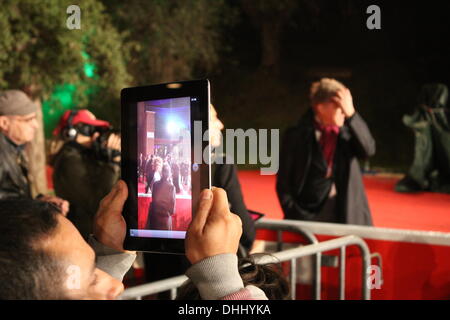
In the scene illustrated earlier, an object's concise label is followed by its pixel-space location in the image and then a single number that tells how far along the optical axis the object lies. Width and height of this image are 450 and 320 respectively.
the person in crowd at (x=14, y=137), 3.41
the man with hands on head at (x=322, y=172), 4.29
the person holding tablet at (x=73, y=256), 0.87
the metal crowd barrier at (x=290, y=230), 3.45
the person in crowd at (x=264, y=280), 1.50
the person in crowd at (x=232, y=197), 2.94
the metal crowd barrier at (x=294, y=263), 2.29
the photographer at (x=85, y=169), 3.79
